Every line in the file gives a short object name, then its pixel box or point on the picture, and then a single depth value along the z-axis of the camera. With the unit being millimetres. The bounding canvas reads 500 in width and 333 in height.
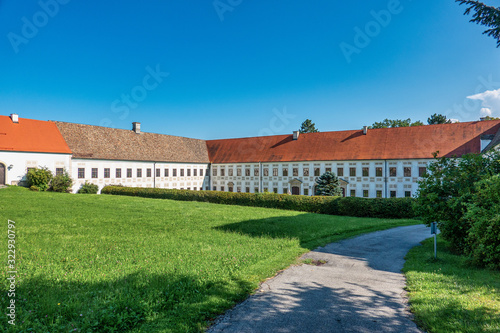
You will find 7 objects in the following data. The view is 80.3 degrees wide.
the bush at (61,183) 34094
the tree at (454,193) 9914
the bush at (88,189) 36781
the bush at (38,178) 32781
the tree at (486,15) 8972
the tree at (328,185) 30881
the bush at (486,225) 8031
